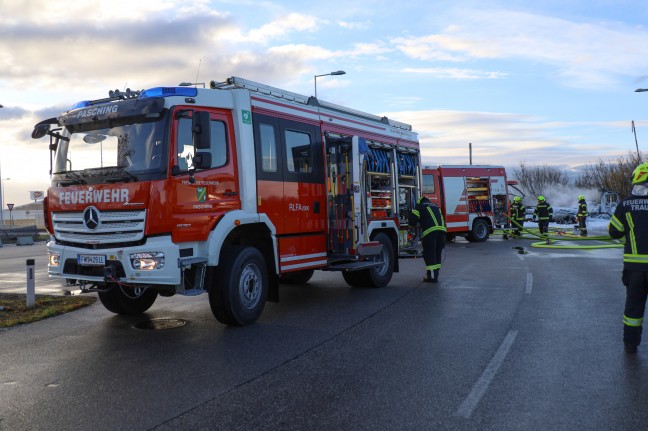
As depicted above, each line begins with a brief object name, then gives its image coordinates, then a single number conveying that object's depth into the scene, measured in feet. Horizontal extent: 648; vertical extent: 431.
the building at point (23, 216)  233.45
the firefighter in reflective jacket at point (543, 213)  75.31
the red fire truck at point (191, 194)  21.38
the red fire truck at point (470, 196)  73.31
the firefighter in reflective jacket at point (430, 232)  37.14
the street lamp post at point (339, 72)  98.96
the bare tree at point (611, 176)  182.91
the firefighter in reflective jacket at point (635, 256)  18.65
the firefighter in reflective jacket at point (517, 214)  79.05
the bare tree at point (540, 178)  282.36
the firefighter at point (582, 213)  90.38
